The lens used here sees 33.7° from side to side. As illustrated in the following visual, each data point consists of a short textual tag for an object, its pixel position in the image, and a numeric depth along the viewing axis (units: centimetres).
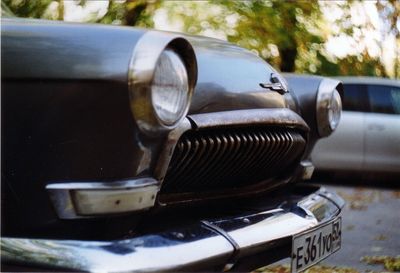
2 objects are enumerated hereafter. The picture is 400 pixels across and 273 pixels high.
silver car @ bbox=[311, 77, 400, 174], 880
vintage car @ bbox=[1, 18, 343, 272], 177
